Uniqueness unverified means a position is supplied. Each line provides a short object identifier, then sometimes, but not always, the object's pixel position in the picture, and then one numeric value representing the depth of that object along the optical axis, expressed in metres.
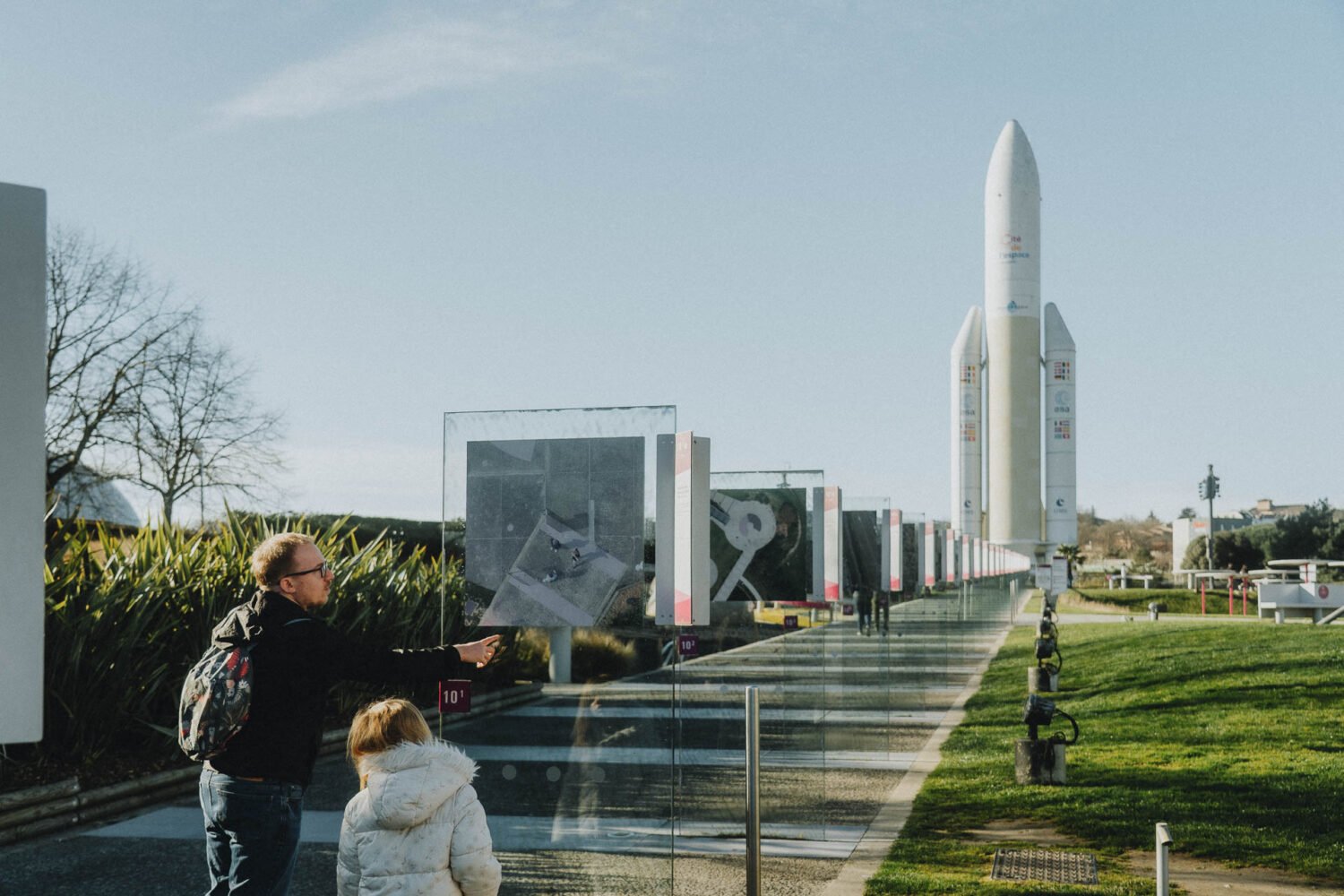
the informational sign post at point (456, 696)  6.27
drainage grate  7.42
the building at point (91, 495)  32.97
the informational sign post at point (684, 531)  6.29
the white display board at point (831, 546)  10.25
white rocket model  46.12
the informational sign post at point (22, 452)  3.04
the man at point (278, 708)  4.32
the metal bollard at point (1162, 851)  4.70
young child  4.12
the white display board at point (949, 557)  20.41
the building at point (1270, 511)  122.31
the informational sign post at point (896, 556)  14.22
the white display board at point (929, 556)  18.02
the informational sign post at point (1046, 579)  31.30
